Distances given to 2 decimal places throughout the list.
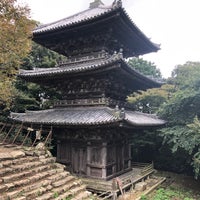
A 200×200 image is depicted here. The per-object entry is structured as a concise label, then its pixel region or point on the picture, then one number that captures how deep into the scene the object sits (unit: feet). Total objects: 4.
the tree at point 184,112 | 46.79
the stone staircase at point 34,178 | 26.78
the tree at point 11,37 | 38.29
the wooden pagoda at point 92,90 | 41.45
